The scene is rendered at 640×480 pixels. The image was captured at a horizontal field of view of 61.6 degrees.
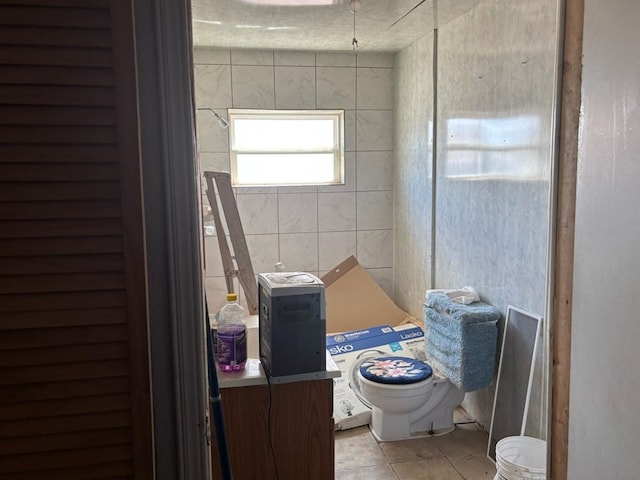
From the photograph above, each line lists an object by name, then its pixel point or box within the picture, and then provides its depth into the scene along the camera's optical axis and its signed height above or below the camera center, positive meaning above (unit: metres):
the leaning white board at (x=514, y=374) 2.45 -0.91
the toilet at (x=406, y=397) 2.75 -1.12
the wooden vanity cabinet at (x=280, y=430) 1.87 -0.86
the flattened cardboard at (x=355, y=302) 4.07 -0.90
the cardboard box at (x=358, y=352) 3.07 -1.09
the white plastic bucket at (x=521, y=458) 2.03 -1.10
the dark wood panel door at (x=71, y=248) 0.87 -0.10
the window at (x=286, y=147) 4.16 +0.31
